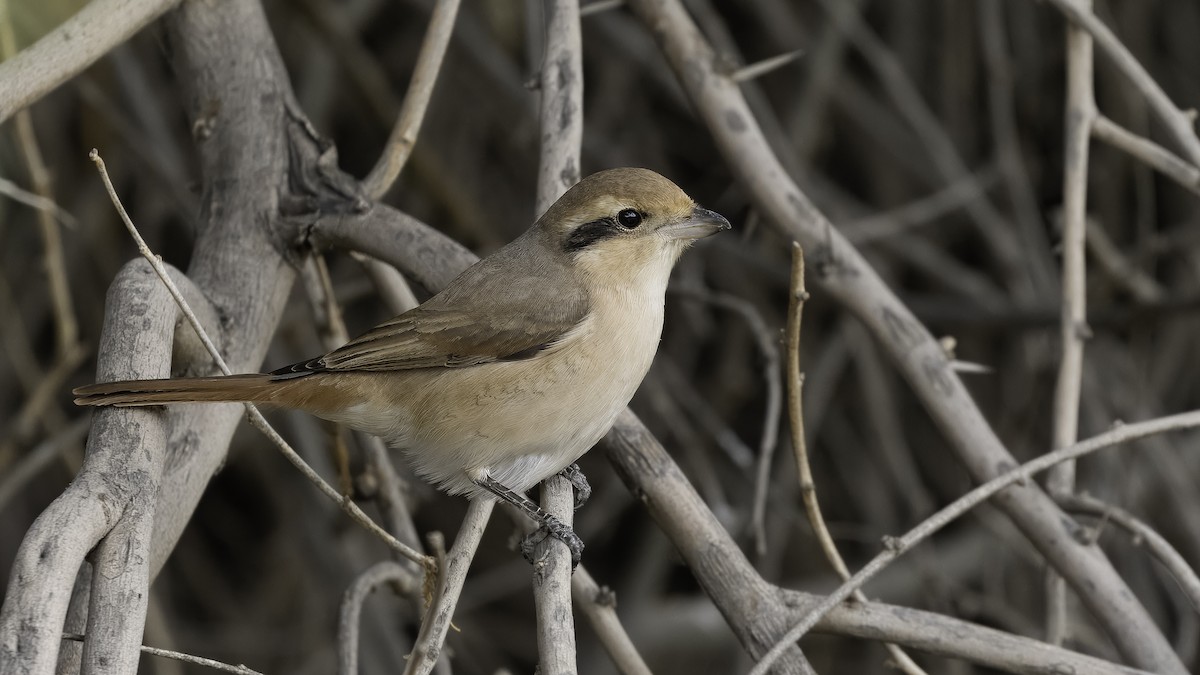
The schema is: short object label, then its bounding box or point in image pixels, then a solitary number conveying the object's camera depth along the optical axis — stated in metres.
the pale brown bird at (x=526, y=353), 5.20
